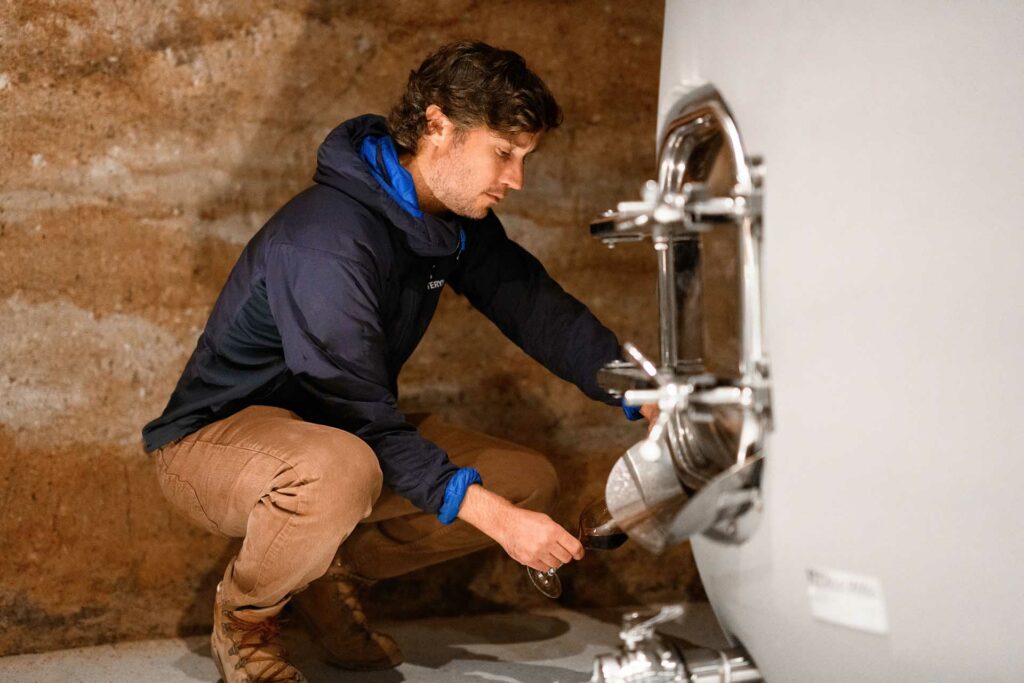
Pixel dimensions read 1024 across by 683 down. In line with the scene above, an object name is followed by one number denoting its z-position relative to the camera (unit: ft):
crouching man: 4.90
